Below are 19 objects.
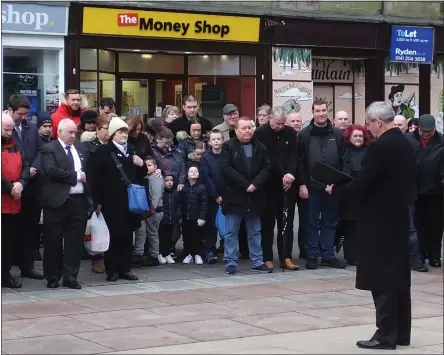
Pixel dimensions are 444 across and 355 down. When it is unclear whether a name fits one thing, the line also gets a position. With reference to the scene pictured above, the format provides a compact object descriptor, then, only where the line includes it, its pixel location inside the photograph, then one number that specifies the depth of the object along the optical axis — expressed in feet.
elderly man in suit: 36.27
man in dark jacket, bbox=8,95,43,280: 38.22
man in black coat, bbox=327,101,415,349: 27.37
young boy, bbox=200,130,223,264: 42.42
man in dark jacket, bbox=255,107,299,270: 41.63
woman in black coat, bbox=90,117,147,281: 38.01
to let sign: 76.89
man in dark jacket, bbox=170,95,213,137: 46.03
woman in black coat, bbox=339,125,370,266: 41.70
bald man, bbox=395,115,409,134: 44.34
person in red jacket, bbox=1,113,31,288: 36.35
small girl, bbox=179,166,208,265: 42.11
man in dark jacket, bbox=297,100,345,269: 41.68
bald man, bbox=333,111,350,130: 45.34
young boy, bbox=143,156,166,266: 40.95
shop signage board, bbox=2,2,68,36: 58.54
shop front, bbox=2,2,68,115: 59.06
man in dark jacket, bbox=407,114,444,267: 42.78
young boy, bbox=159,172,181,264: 41.98
